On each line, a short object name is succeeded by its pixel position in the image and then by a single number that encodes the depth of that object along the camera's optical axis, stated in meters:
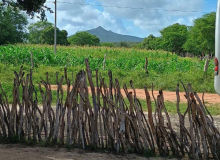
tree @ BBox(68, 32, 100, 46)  85.62
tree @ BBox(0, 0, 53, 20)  6.21
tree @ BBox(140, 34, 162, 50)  70.61
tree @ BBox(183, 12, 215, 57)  43.59
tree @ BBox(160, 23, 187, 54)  63.12
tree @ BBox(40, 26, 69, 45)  59.12
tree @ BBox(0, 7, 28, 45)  42.69
